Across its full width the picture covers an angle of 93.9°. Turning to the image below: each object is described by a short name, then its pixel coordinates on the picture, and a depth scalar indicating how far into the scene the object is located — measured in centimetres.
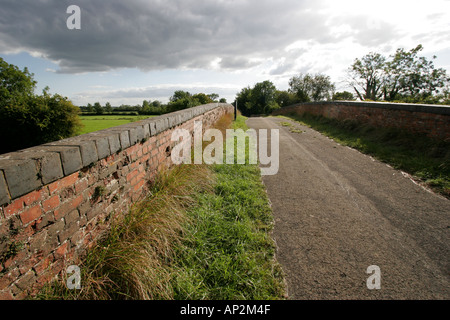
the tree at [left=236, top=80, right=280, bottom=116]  5116
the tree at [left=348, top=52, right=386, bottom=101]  3446
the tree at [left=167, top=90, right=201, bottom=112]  2650
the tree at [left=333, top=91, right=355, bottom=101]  6211
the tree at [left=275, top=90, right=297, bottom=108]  4590
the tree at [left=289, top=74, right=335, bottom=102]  4367
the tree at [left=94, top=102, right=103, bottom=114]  4755
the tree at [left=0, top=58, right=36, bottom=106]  3106
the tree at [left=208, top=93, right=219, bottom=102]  8414
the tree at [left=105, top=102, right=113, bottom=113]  4937
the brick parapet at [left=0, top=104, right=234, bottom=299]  132
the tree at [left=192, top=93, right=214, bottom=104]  4982
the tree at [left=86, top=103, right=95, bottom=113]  4947
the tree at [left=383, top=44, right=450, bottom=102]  2961
